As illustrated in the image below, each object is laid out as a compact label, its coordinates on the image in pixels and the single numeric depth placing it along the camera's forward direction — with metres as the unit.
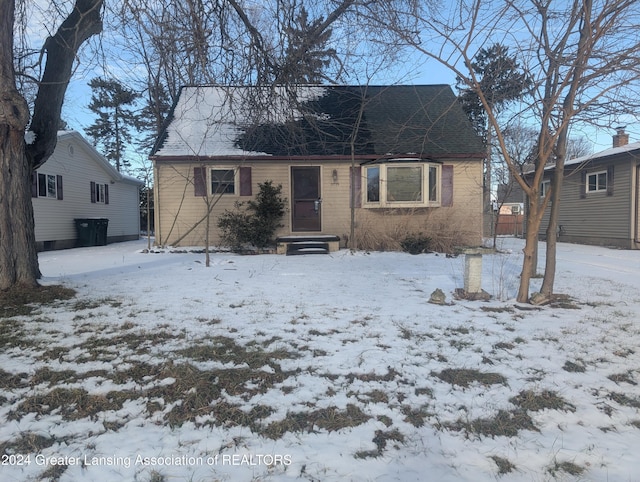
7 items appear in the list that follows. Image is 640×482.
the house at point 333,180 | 12.21
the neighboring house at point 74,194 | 13.58
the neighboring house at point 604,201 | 13.20
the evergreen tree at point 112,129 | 31.38
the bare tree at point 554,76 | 4.34
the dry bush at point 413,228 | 11.37
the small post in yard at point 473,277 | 5.48
